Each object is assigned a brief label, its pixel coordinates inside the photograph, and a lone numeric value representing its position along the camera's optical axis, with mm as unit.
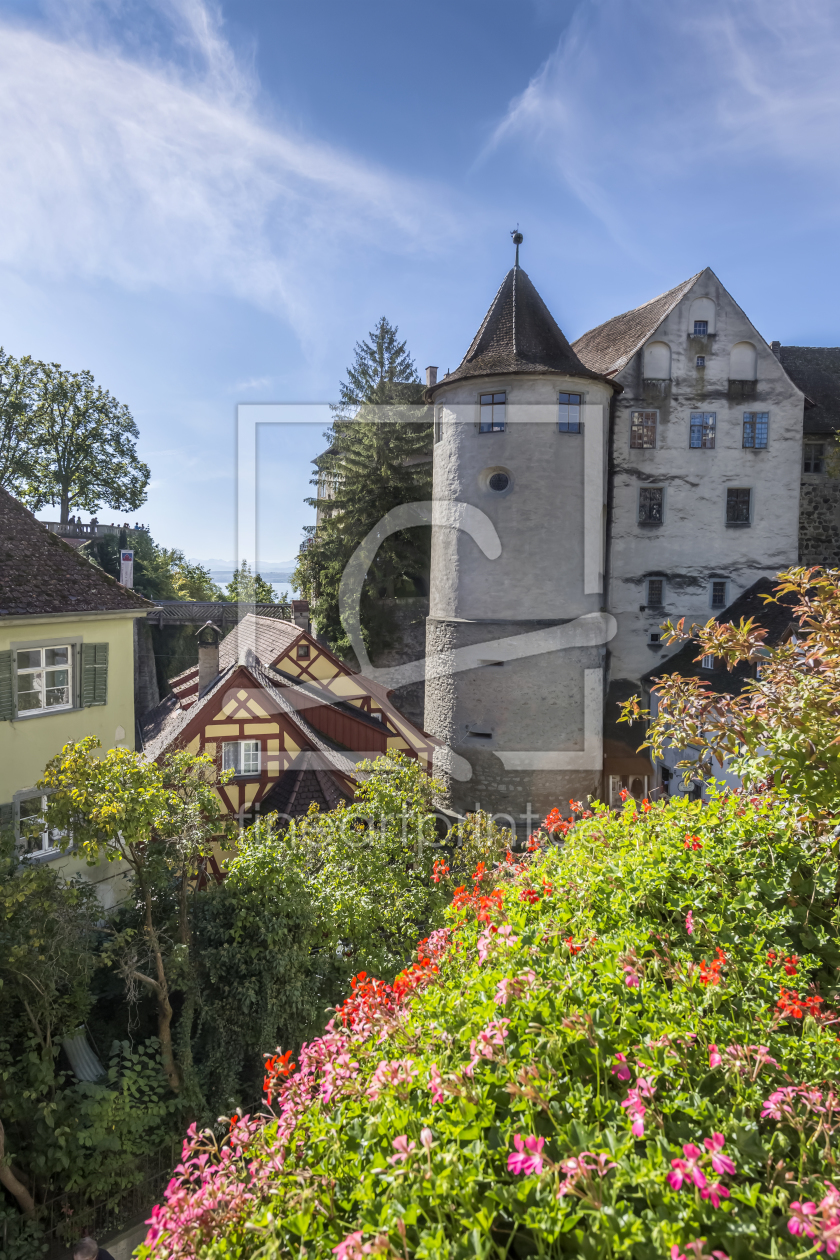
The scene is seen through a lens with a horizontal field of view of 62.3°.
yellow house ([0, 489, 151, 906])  10155
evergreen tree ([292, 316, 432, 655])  25859
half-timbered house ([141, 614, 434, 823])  12891
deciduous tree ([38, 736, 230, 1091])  7059
